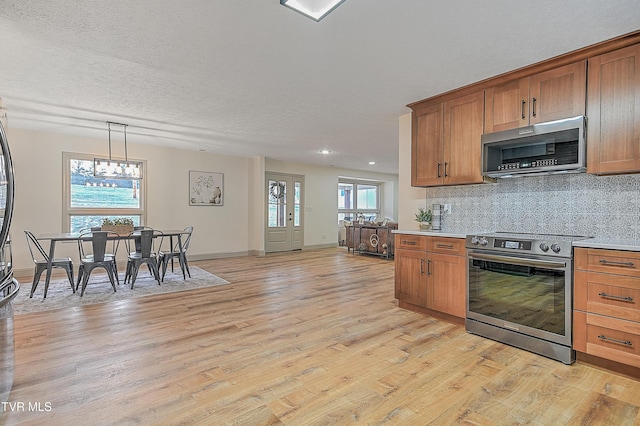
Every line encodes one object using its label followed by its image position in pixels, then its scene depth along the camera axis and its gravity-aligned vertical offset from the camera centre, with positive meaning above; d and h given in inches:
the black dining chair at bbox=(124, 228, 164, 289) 183.6 -28.0
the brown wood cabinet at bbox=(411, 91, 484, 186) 129.3 +29.6
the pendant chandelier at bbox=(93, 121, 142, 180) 194.4 +24.4
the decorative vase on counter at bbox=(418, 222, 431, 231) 153.6 -7.5
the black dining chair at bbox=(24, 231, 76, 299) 163.2 -30.2
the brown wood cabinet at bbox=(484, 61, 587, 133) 104.0 +39.6
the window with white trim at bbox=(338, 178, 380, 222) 420.5 +15.2
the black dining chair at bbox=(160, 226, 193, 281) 199.5 -30.2
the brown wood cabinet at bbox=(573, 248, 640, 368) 85.1 -25.8
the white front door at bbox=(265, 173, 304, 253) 335.3 -3.0
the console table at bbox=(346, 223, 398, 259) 295.6 -28.3
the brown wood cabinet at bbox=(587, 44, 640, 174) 93.7 +30.2
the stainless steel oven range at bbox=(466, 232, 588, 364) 96.1 -26.2
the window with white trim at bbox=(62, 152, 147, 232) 233.6 +8.8
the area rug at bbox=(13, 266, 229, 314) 151.7 -45.4
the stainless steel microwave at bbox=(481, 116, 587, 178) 103.4 +22.2
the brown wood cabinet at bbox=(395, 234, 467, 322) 123.8 -26.5
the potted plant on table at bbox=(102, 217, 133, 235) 186.1 -10.6
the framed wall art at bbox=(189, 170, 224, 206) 289.1 +18.8
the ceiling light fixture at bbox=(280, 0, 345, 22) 78.8 +51.0
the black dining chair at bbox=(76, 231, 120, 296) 166.1 -27.5
